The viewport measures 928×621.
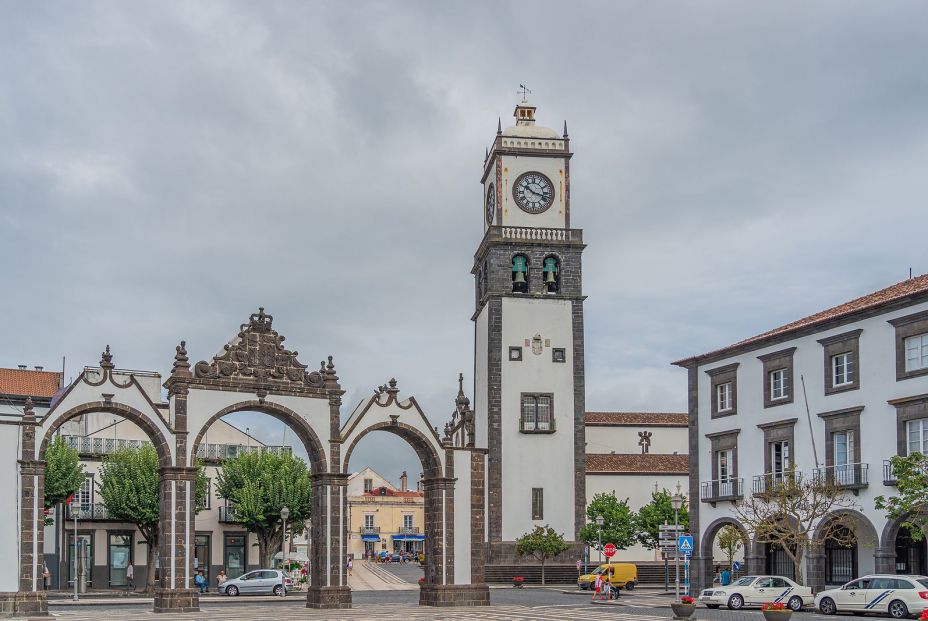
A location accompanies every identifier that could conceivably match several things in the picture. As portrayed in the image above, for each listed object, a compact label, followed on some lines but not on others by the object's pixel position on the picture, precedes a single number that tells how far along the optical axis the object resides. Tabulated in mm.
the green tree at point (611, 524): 63406
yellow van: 55375
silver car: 52688
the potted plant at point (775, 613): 28297
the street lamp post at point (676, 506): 37188
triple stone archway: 34156
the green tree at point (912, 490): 35000
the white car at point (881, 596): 33281
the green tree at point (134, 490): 56438
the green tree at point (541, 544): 60500
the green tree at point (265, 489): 60219
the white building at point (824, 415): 40000
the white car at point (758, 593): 39406
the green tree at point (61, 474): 53438
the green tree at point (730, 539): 48188
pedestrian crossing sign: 38406
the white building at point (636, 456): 70188
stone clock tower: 62875
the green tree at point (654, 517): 63312
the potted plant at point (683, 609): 31281
